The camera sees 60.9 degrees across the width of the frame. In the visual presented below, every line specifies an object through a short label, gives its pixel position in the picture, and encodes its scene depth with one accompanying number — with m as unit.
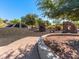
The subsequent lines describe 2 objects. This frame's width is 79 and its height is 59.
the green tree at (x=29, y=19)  13.27
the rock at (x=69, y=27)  5.68
